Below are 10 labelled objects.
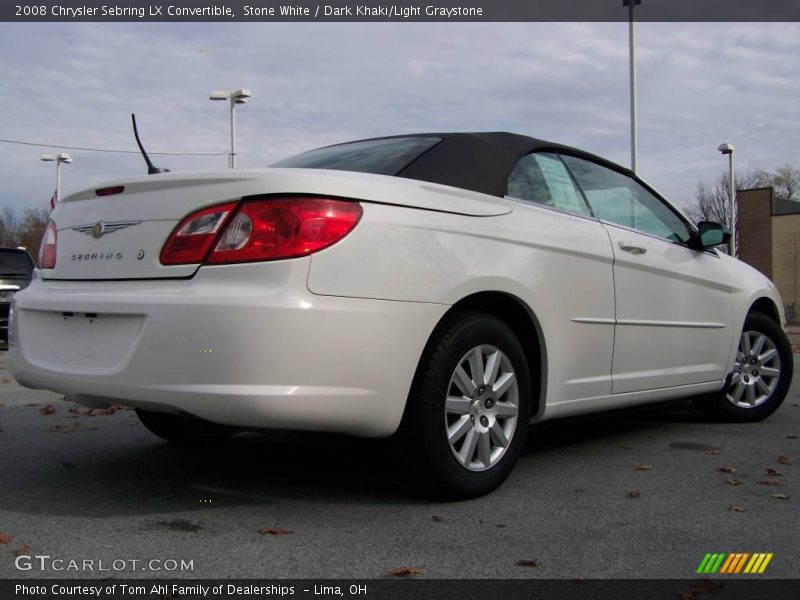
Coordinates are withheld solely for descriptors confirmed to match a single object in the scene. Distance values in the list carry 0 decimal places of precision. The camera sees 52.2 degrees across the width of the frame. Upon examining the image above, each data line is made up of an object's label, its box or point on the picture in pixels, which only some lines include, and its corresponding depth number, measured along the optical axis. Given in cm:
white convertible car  286
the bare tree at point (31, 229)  4531
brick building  4322
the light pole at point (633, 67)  2198
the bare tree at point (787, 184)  6031
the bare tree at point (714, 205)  4657
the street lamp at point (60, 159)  2974
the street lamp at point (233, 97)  1964
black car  1234
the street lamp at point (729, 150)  3150
